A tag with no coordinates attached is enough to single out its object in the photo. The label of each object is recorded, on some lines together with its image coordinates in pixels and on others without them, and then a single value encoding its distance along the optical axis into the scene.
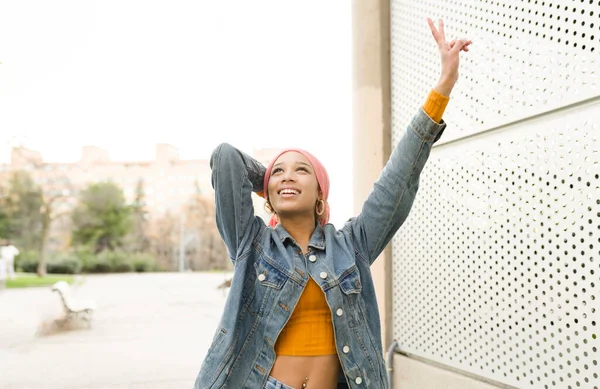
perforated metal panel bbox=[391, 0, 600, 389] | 1.39
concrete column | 2.44
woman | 1.02
